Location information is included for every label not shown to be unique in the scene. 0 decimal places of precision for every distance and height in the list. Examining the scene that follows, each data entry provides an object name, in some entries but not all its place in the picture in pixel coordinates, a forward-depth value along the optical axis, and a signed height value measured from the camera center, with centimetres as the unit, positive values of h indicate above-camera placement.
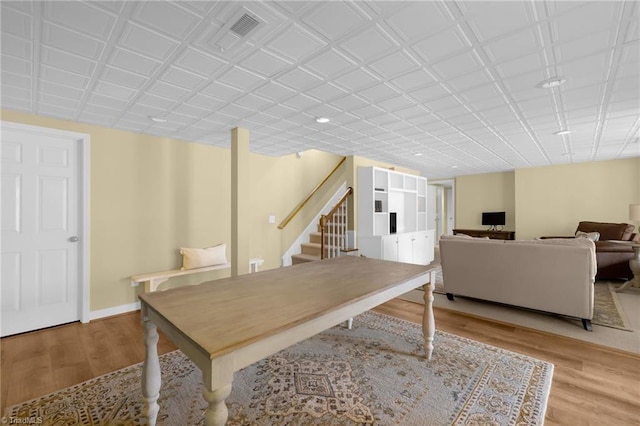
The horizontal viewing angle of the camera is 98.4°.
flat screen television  746 -14
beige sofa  285 -69
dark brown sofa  441 -77
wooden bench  344 -81
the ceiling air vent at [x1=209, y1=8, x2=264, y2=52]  153 +109
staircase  517 -52
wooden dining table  103 -47
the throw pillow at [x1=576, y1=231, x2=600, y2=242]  510 -42
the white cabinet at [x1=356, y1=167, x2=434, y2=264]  524 -6
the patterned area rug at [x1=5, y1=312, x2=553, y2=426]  164 -120
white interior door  283 -18
